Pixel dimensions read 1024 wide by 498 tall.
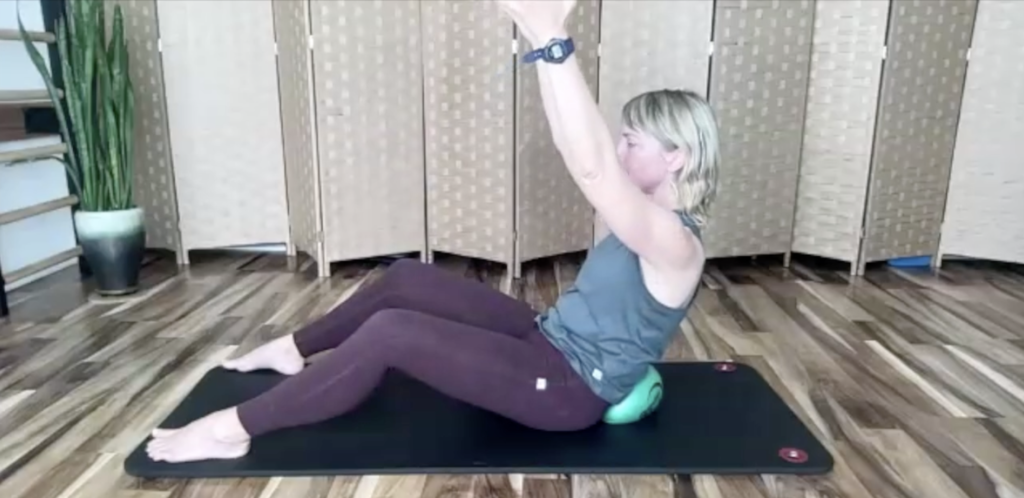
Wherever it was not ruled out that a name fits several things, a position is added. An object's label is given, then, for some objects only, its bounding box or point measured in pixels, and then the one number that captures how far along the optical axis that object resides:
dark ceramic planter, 3.14
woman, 1.62
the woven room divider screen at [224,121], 3.55
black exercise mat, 1.81
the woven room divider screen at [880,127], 3.44
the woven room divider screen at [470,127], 3.36
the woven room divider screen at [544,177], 3.42
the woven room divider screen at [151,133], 3.51
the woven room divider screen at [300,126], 3.34
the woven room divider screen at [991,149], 3.47
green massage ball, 1.96
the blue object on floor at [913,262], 3.82
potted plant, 3.02
